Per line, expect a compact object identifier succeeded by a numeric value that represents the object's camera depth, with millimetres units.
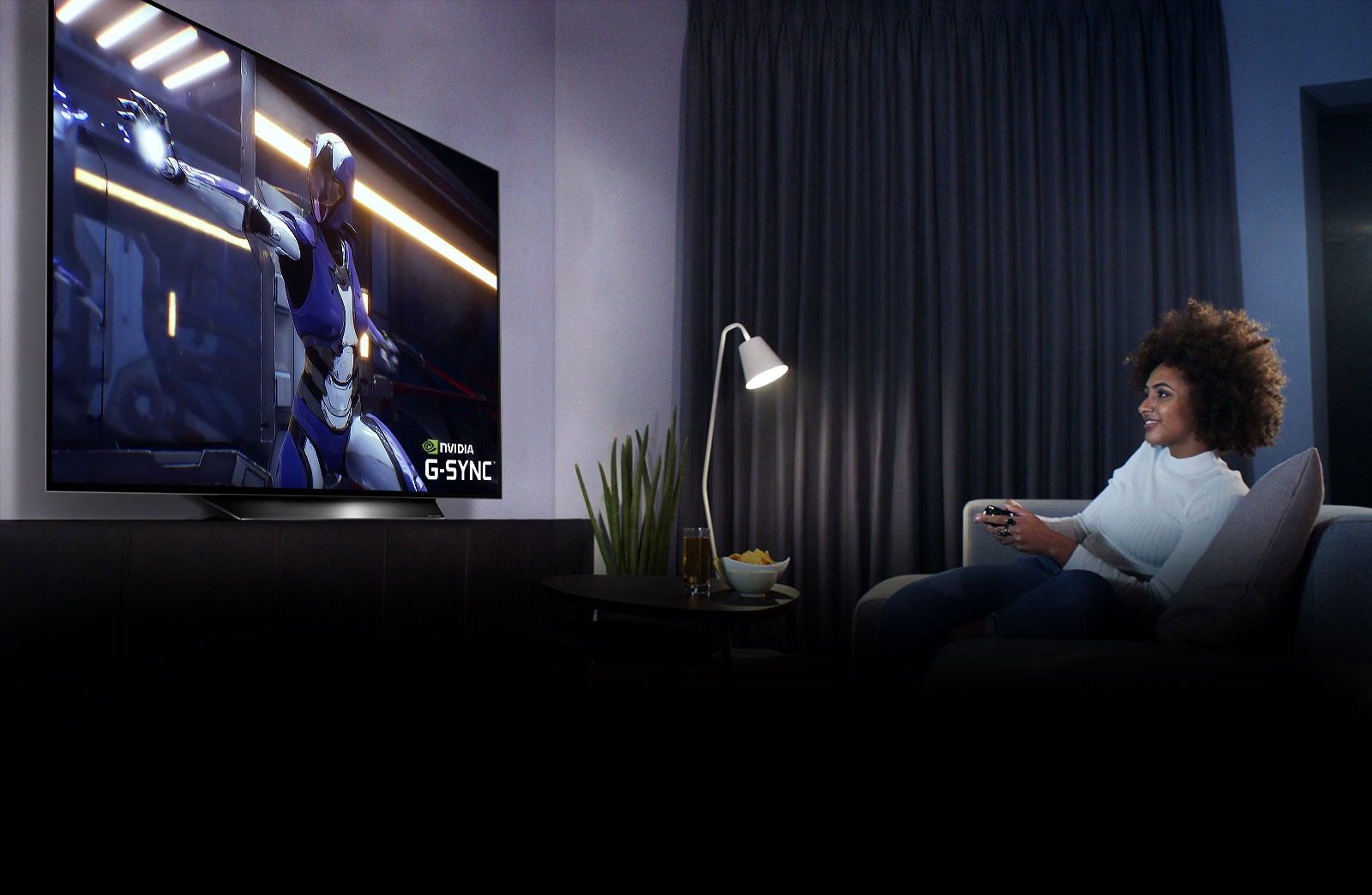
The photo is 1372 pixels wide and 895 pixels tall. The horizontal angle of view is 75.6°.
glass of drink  1986
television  1743
